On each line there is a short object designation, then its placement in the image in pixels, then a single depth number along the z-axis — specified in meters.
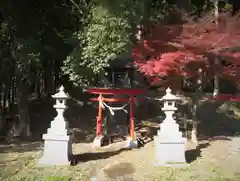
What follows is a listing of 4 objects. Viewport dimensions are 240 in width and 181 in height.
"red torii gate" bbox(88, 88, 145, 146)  6.81
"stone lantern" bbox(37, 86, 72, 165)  5.53
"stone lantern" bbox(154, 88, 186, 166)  5.50
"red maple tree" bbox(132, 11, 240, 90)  5.63
